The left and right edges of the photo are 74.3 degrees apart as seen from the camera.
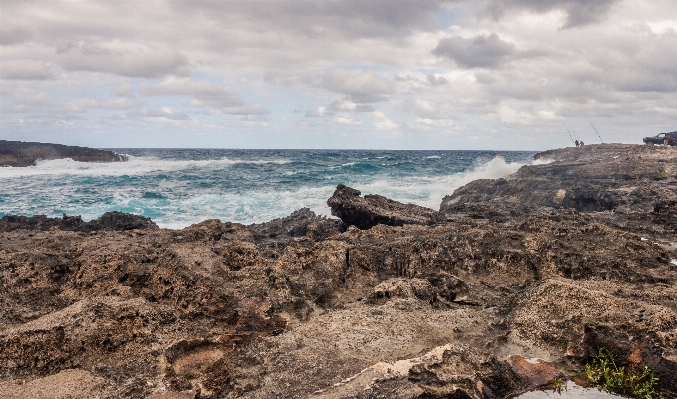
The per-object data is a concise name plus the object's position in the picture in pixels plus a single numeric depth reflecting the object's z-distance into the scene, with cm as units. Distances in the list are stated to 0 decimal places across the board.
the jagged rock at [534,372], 369
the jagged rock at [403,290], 502
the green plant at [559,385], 364
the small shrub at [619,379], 356
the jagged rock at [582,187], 1229
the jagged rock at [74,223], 1088
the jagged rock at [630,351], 356
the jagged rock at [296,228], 971
